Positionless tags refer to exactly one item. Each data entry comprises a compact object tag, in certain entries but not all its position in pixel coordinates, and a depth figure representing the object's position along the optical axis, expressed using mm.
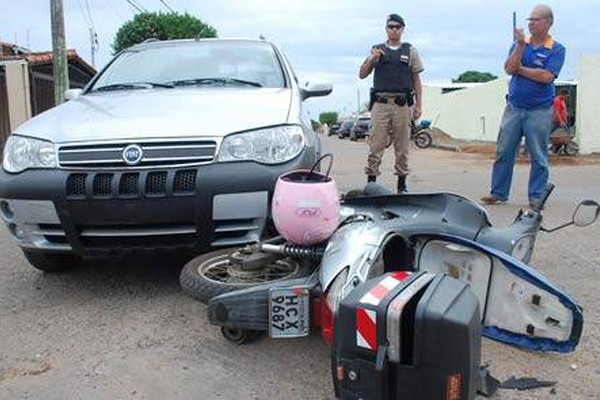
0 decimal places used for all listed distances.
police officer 6766
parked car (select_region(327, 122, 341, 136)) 57188
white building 15984
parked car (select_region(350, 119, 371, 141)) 42206
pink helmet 3248
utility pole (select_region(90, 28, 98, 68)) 40375
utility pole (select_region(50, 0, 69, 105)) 15562
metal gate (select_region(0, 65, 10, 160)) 17250
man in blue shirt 6652
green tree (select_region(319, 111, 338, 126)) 91900
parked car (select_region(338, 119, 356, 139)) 46272
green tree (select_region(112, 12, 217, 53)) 39938
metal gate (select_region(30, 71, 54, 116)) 18523
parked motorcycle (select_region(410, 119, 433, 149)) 26766
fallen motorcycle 2941
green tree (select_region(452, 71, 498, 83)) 74675
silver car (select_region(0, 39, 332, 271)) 3668
